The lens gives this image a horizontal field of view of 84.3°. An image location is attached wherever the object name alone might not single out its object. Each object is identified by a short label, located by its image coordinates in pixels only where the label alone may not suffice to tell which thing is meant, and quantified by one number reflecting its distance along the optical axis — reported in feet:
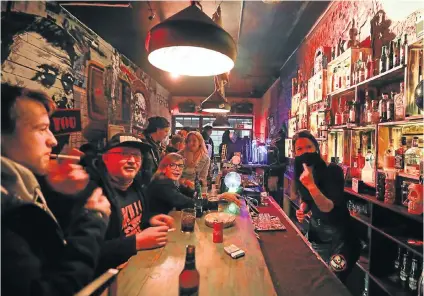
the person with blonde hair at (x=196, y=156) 10.92
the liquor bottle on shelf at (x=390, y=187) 6.08
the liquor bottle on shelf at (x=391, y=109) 6.41
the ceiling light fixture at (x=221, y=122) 22.10
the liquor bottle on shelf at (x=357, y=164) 8.27
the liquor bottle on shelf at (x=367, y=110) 7.26
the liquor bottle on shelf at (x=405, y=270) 6.07
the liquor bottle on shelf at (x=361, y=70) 7.75
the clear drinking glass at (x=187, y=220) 5.90
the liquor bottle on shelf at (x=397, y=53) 6.20
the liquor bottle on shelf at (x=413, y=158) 5.65
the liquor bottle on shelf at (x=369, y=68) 7.39
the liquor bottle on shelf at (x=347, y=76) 8.45
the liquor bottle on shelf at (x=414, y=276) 5.65
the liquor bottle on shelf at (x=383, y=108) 6.72
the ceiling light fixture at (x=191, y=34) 3.71
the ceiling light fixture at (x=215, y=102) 11.42
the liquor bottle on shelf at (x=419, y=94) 4.97
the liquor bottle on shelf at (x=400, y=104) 5.96
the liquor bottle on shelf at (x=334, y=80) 9.58
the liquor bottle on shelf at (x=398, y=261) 6.41
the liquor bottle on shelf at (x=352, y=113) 7.97
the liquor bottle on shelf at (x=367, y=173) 7.20
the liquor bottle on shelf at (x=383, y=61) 6.75
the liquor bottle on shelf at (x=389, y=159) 6.47
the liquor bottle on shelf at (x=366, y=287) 7.12
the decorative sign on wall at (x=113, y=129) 13.90
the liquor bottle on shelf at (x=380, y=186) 6.37
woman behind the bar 6.84
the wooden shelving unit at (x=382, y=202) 5.68
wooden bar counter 3.69
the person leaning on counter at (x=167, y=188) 7.12
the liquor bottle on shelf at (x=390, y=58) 6.49
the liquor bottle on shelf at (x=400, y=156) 6.24
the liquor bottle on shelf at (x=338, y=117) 9.15
